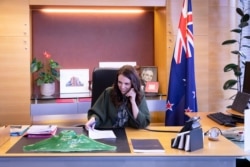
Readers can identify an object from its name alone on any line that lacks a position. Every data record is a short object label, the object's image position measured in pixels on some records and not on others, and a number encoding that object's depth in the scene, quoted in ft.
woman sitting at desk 8.50
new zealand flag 12.42
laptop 9.60
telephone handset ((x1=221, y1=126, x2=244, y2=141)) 7.65
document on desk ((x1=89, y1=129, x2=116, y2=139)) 7.11
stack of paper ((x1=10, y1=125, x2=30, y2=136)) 7.34
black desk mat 6.21
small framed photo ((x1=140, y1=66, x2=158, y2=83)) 13.96
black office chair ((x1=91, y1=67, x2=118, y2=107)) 9.89
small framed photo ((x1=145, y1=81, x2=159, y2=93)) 13.65
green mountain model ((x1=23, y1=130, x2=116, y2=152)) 6.19
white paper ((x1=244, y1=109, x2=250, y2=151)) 6.61
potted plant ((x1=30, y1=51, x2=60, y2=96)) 12.97
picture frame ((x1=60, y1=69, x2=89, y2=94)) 13.78
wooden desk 5.96
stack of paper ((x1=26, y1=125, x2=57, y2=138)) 7.20
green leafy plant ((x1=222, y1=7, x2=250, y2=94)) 12.71
